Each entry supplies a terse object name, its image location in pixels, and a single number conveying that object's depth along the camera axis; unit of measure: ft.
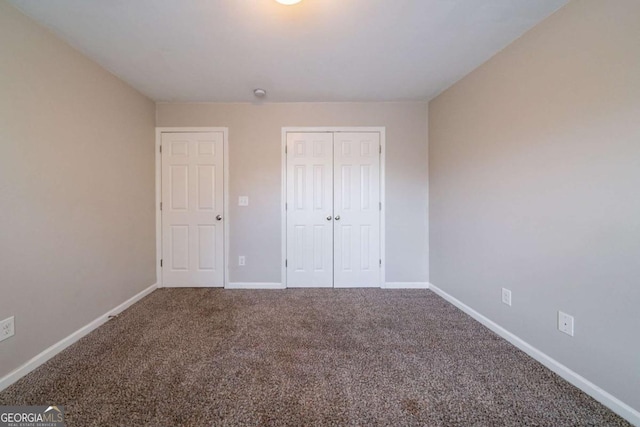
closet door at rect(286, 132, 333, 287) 10.17
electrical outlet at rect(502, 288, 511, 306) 6.34
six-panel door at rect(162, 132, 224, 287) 10.08
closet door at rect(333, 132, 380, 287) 10.22
